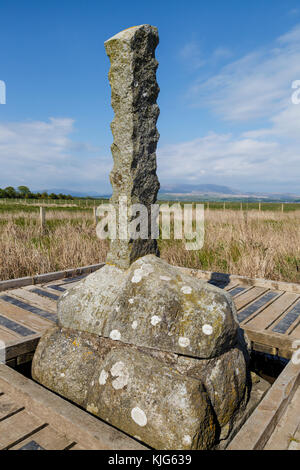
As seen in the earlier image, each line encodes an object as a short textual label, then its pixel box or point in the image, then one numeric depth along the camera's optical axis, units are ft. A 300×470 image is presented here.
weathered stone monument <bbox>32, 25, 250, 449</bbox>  6.63
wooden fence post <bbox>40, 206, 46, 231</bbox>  36.41
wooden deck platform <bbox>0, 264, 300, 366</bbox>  10.13
